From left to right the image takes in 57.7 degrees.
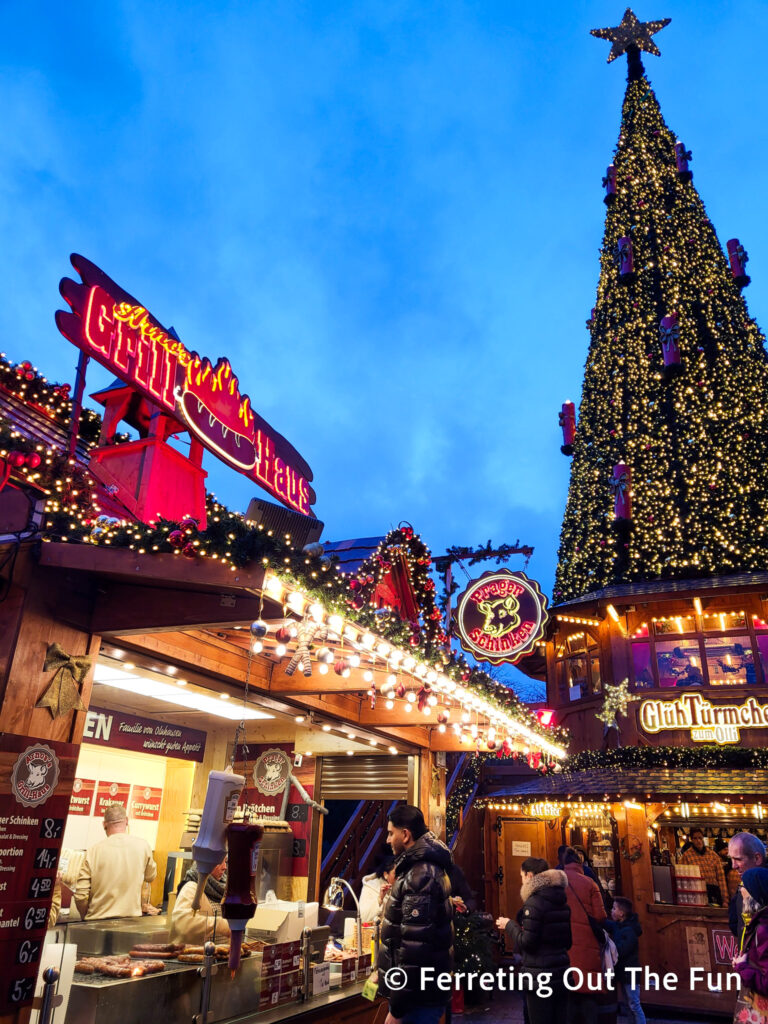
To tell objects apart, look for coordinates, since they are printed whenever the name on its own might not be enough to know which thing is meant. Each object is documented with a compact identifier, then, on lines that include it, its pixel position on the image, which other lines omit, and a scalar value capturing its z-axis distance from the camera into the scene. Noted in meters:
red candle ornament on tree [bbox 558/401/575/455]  18.42
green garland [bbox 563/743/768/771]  12.59
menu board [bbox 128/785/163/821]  9.97
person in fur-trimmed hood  5.38
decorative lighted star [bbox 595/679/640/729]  14.19
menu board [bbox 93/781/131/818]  9.38
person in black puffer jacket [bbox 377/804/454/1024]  4.18
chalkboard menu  4.25
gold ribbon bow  4.71
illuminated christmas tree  15.16
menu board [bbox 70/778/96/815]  9.07
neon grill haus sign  7.02
